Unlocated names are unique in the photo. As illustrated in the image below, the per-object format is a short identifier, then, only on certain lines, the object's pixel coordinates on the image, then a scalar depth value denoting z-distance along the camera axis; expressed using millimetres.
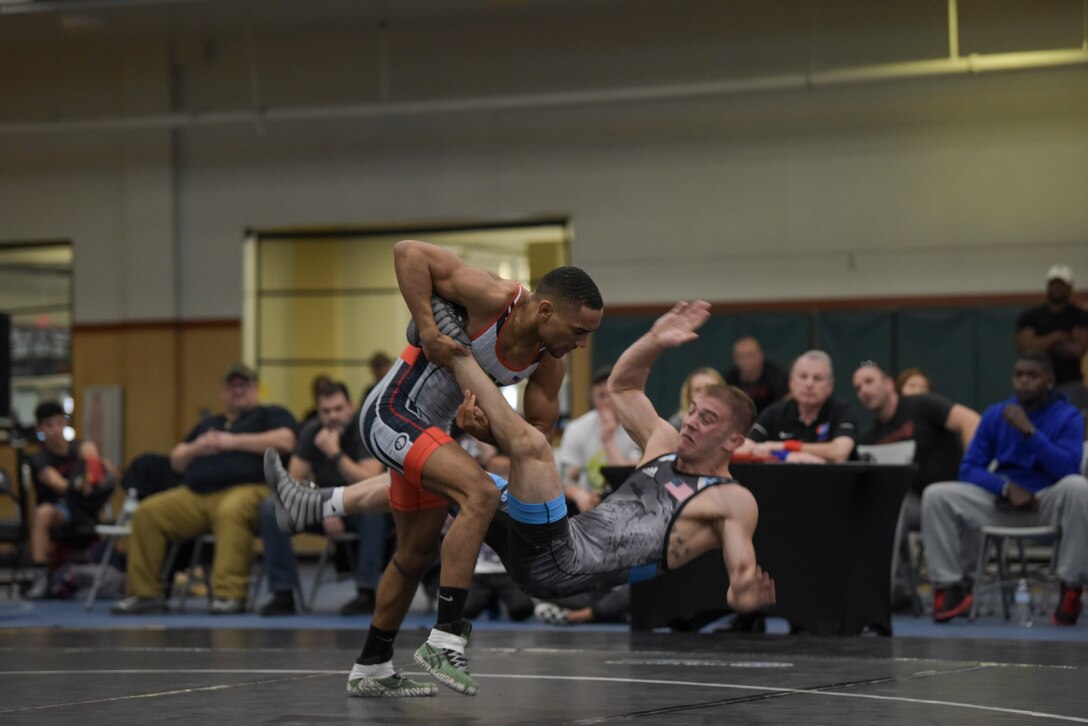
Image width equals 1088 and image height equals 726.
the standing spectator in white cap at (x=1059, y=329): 19281
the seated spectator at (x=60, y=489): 20500
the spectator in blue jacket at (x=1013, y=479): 15086
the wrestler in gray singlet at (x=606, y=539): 9195
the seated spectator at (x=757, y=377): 18969
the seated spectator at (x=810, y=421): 14602
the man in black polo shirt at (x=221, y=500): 17234
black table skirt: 13437
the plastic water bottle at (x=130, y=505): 19187
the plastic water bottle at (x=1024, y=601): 14750
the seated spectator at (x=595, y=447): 16750
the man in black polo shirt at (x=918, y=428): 16766
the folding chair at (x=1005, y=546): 14969
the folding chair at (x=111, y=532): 18437
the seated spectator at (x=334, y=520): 16797
